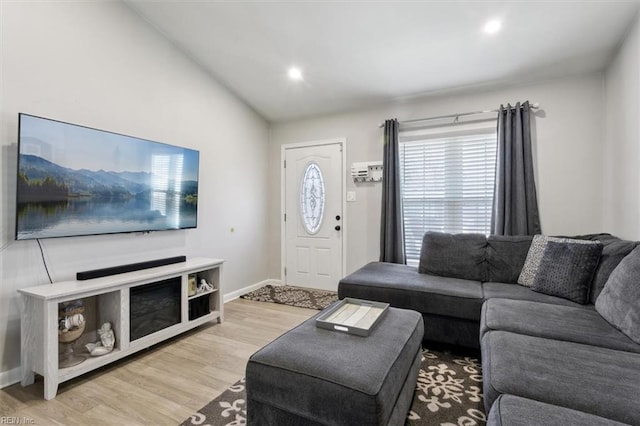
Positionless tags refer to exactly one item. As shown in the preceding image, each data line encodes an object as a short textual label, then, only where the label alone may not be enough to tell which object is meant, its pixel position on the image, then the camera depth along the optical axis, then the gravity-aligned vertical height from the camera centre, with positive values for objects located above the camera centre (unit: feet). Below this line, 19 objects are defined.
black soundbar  7.36 -1.42
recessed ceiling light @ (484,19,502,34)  8.05 +5.16
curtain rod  10.19 +3.83
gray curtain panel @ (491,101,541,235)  10.03 +1.32
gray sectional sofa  3.50 -2.02
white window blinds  11.22 +1.38
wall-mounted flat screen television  6.66 +0.89
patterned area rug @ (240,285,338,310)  12.08 -3.44
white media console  6.13 -2.44
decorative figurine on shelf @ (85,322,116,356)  7.06 -3.06
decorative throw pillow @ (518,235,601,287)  8.14 -1.15
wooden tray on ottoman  5.25 -1.92
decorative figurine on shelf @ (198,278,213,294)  9.71 -2.30
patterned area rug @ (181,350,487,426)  5.38 -3.57
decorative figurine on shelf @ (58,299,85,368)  6.60 -2.48
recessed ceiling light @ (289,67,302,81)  11.15 +5.38
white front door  13.85 +0.02
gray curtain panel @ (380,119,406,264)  12.00 +0.46
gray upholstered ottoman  3.84 -2.22
